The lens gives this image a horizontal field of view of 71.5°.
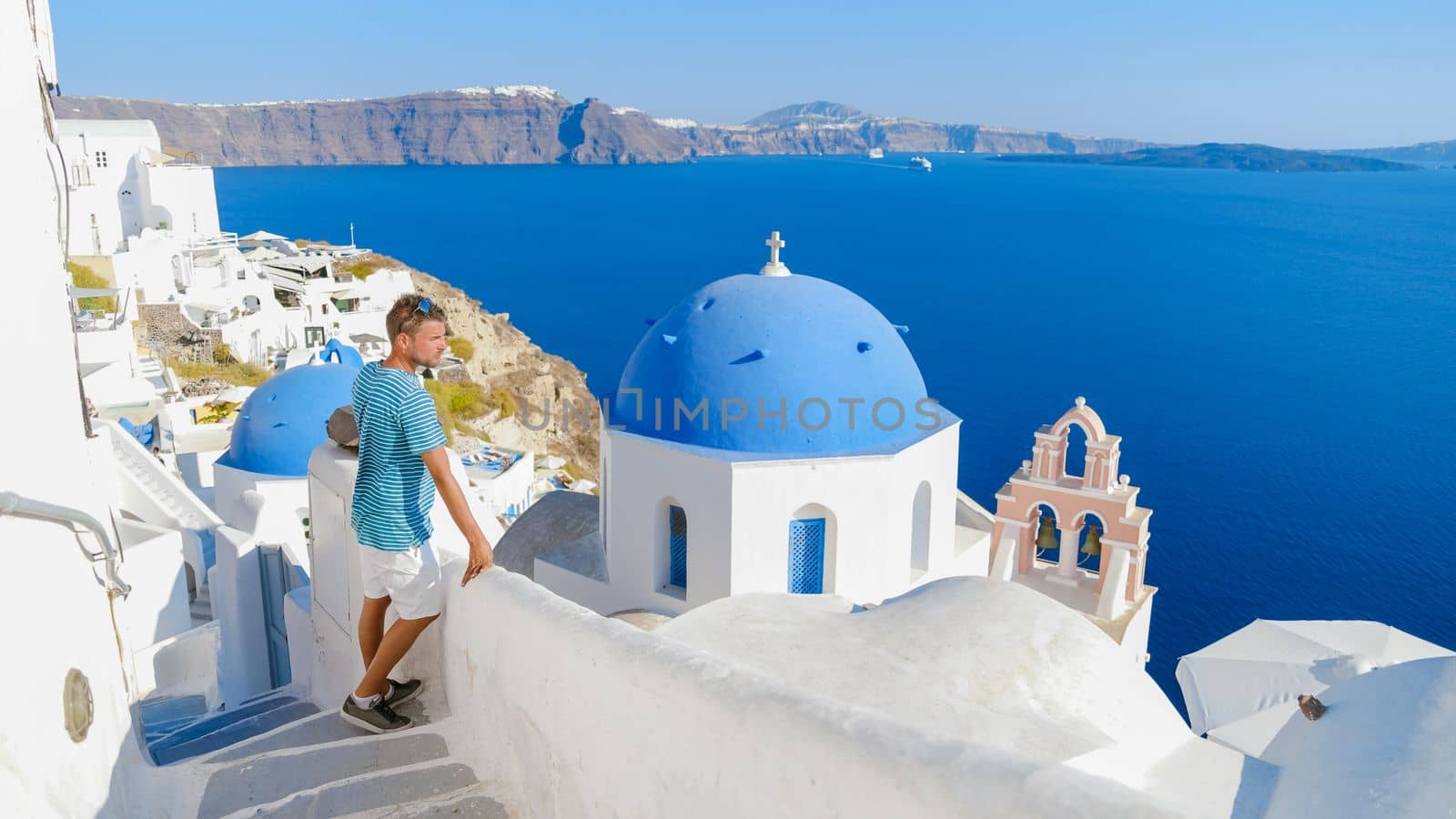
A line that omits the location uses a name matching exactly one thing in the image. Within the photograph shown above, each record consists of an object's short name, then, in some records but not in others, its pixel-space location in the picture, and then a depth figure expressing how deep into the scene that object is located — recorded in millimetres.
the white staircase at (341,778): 2955
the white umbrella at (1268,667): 8812
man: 3238
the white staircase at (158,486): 11250
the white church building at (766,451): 8055
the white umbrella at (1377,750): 2016
